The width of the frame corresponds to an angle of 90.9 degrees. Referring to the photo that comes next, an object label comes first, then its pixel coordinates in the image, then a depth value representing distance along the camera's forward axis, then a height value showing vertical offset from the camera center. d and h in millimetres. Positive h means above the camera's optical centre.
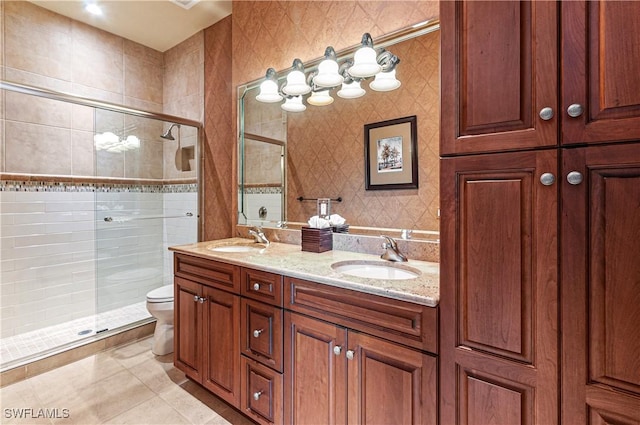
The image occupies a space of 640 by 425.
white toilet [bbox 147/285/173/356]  2283 -803
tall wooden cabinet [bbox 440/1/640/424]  774 -14
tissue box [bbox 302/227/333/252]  1808 -176
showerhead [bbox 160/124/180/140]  2829 +683
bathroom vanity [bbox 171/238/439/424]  1074 -532
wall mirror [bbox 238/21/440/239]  1584 +363
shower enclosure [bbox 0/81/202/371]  2406 -23
